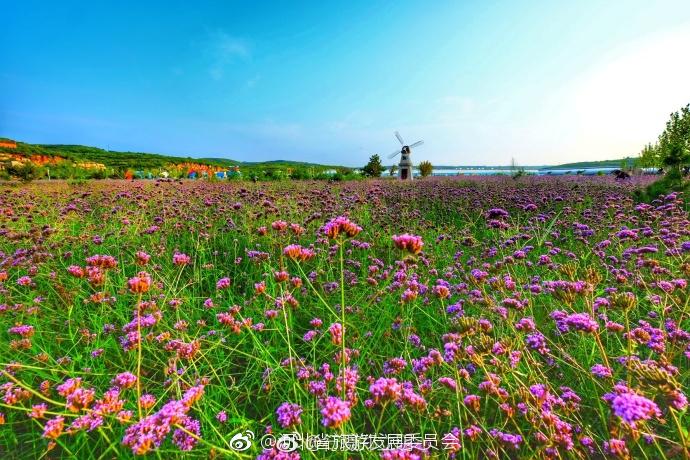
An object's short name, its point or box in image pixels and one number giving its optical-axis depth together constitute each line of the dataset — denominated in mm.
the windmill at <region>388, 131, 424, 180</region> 43656
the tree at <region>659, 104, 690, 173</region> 37969
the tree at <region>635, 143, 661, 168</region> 44500
